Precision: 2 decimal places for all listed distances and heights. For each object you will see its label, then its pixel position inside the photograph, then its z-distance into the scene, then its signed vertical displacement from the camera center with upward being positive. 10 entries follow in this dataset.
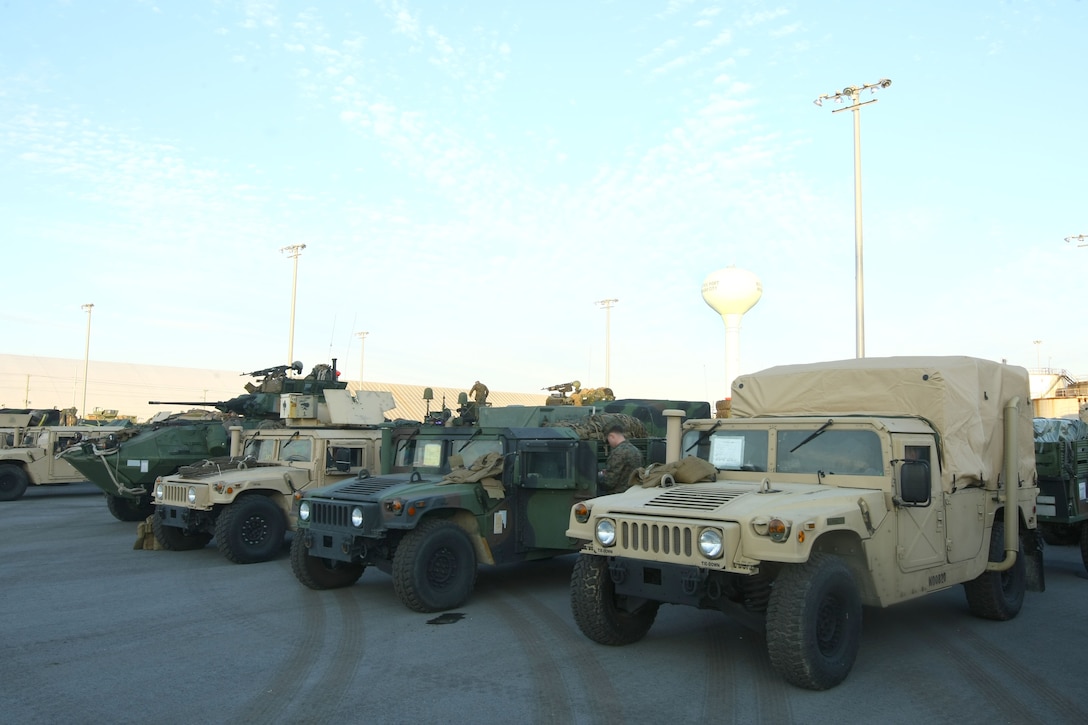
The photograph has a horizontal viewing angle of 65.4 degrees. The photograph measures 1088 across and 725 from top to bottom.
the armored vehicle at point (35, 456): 18.92 -0.85
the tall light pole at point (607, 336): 47.53 +5.39
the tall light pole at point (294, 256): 35.84 +7.08
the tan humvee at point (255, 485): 10.32 -0.78
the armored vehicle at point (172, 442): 13.38 -0.35
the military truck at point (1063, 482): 9.02 -0.45
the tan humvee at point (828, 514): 5.17 -0.53
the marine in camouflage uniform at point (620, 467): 8.73 -0.37
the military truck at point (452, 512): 7.50 -0.80
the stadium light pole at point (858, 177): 16.09 +5.15
